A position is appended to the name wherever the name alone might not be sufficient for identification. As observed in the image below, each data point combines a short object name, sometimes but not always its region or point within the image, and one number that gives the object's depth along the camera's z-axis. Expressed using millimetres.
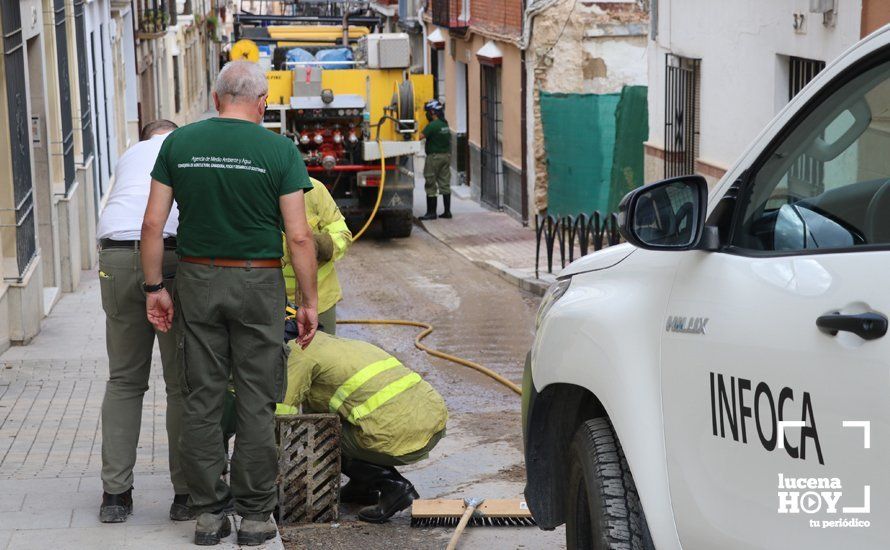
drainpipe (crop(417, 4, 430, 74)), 30984
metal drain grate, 5312
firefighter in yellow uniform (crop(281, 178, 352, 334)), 6543
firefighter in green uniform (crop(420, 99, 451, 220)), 20781
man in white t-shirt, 5016
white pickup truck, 2361
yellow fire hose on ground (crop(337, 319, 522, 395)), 9352
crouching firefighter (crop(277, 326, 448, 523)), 5379
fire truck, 18125
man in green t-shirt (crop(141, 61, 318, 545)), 4531
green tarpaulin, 18719
